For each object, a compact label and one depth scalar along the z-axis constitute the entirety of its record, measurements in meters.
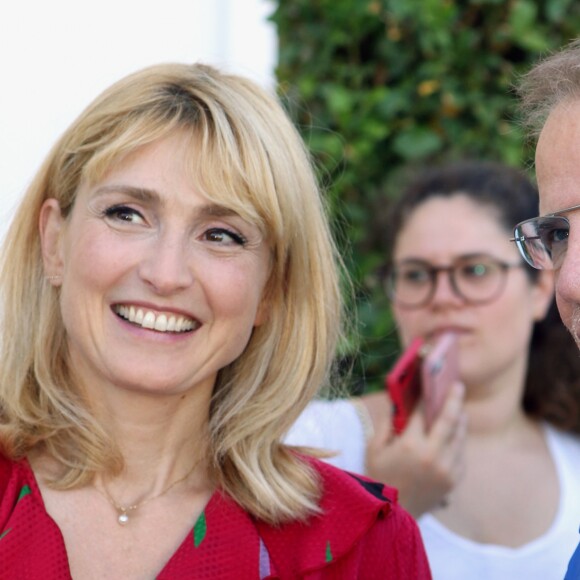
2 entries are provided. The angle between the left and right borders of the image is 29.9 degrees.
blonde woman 2.24
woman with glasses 3.22
